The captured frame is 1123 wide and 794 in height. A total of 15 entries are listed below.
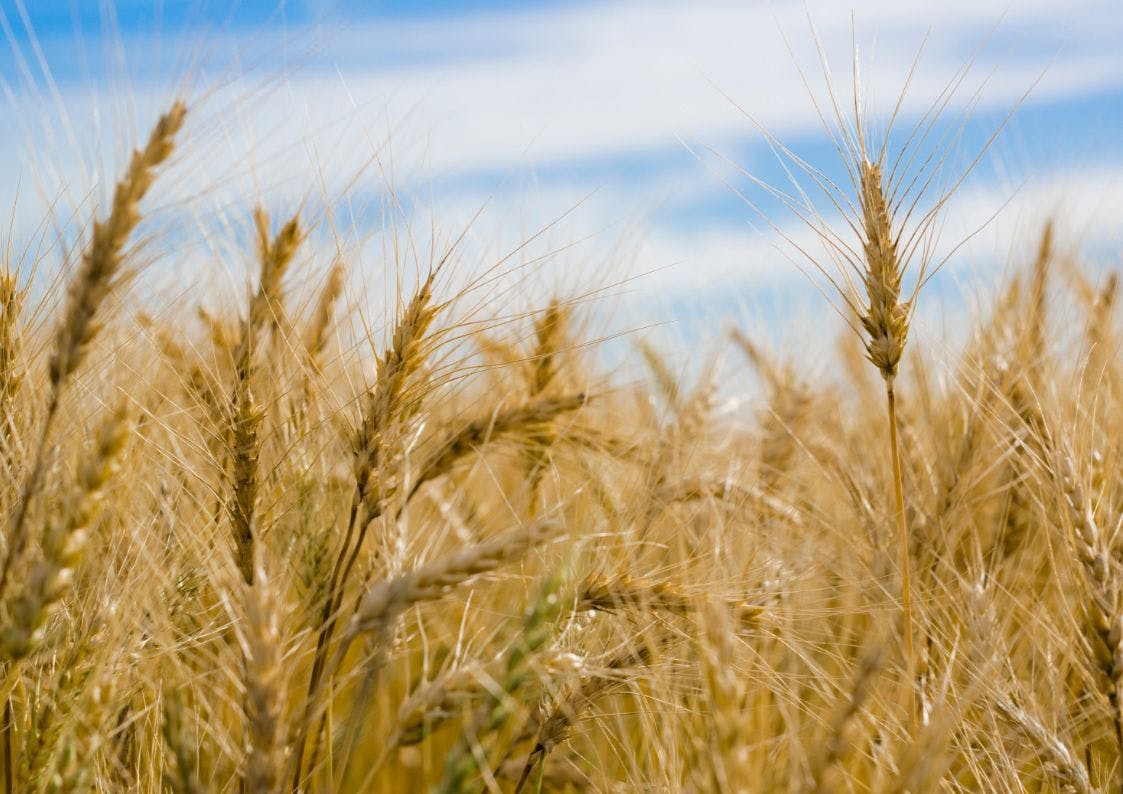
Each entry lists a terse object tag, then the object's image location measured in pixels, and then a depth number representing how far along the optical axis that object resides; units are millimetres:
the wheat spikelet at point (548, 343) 1397
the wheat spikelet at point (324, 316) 1362
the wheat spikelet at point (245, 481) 1202
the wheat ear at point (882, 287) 1222
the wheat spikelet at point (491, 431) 1316
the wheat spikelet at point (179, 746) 1091
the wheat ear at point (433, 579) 1129
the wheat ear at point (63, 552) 1118
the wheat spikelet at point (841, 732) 1071
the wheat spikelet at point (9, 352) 1212
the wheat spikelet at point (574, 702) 1179
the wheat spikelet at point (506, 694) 1085
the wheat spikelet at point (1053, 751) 1189
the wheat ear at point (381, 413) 1211
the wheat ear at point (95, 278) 1143
